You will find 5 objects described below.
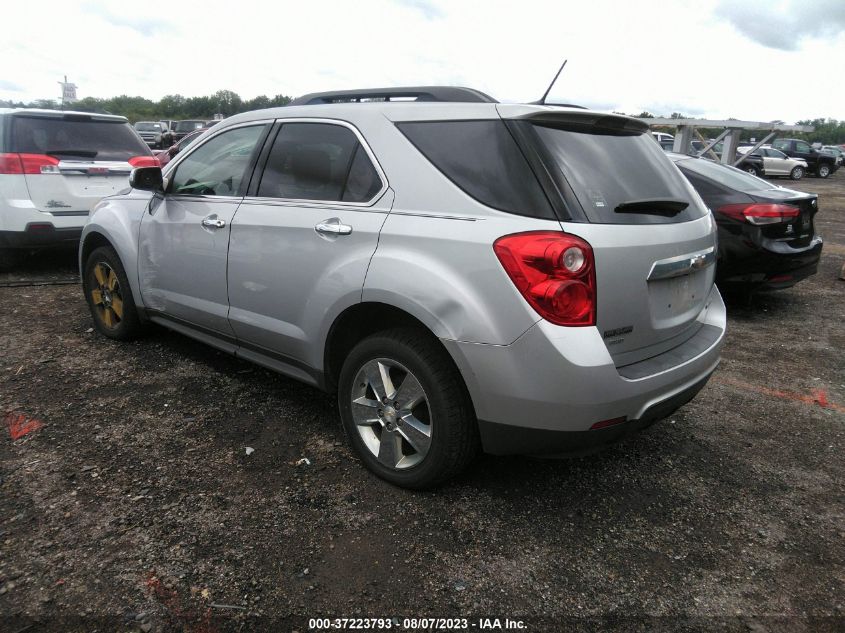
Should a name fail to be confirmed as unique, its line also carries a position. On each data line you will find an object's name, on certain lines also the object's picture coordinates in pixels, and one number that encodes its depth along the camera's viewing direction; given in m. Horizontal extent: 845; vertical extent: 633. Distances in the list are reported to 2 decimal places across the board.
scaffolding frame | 14.59
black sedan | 5.48
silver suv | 2.31
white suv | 6.14
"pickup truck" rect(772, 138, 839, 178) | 29.41
